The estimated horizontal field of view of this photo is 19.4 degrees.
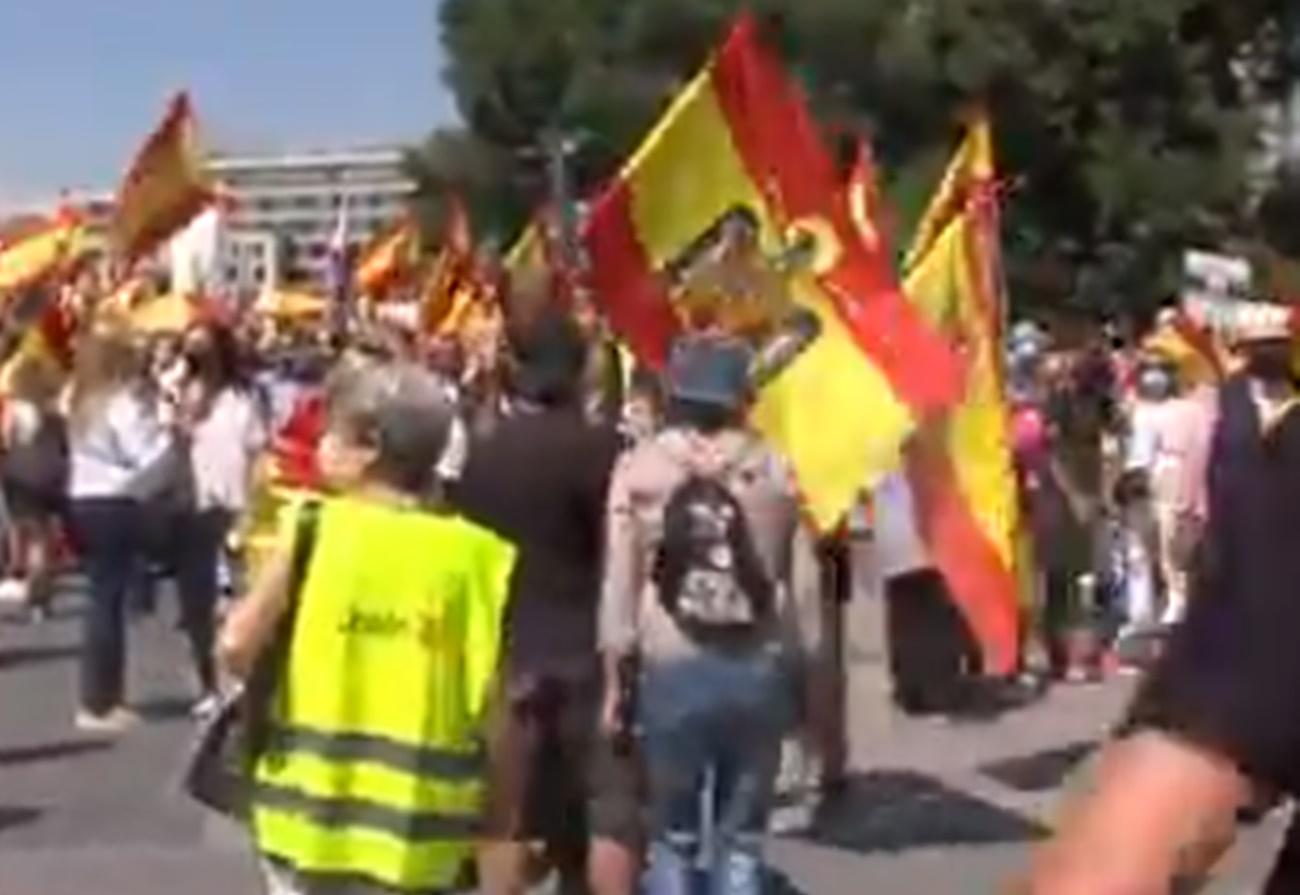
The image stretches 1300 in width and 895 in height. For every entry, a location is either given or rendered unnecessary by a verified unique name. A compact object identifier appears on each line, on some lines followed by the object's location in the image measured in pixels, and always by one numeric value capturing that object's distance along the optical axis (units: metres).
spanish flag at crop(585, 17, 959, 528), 10.07
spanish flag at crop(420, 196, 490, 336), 25.44
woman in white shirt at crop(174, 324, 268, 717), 14.49
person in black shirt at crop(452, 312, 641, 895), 8.13
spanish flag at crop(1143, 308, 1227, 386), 18.47
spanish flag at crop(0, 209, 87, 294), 23.19
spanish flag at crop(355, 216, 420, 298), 33.19
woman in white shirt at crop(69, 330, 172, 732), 13.94
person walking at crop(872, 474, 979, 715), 14.65
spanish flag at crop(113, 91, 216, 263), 17.08
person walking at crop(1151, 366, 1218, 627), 15.70
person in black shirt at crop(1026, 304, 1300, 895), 2.29
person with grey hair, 5.59
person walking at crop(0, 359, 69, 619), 19.50
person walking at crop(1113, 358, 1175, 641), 17.39
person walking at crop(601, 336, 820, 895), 7.50
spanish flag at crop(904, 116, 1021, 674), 12.00
